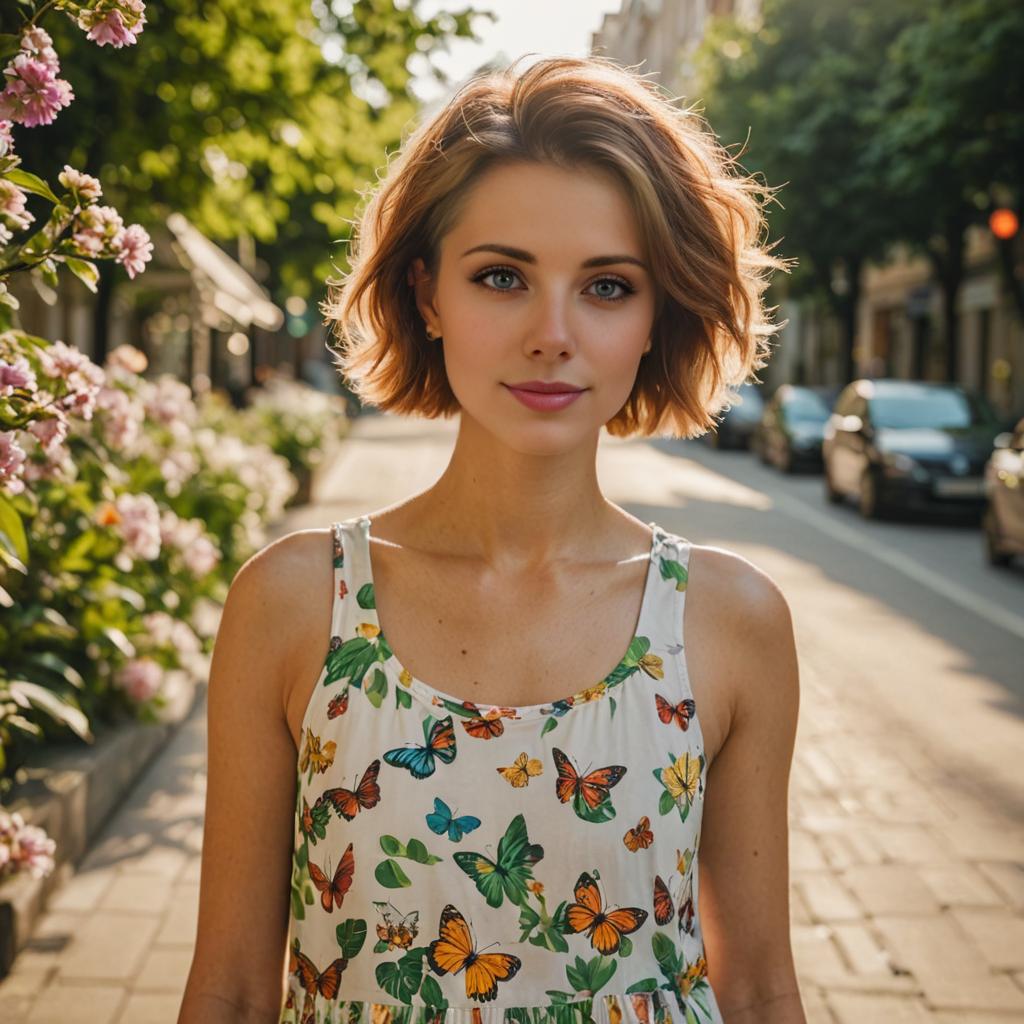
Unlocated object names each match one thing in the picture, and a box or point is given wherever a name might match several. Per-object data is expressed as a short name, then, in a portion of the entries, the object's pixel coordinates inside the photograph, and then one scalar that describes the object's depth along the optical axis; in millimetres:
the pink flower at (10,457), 2057
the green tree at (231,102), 8250
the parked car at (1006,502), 12547
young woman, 1777
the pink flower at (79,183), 2086
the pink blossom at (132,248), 2180
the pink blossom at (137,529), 5637
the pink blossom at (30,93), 1948
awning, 17047
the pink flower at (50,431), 2215
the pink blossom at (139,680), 6008
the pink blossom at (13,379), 2135
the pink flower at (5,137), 1932
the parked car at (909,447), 16672
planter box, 4328
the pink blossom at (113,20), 1912
